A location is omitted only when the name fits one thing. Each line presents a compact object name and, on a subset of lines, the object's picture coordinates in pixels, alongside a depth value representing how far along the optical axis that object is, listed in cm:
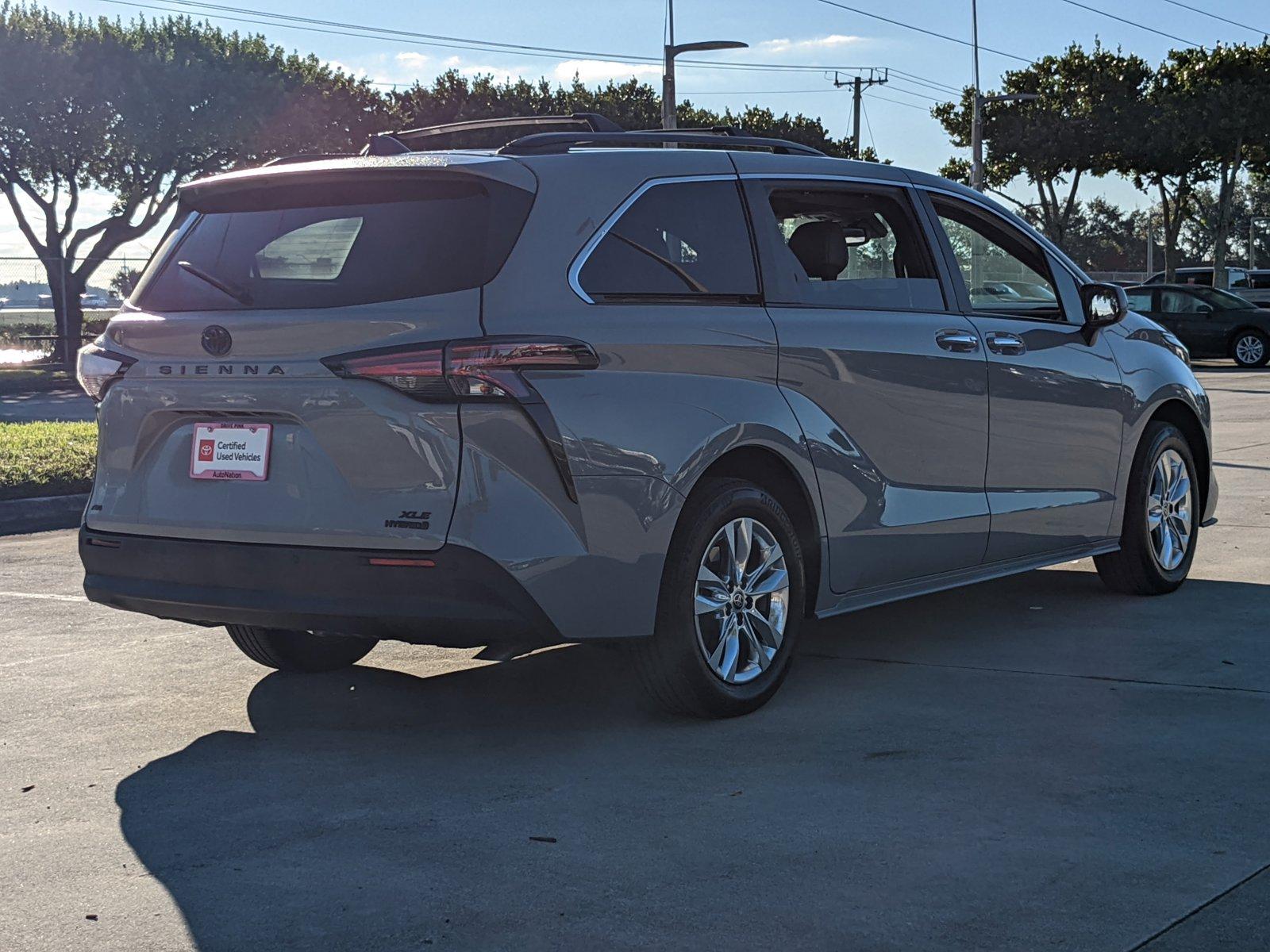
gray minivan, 479
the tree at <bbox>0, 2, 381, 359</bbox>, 3997
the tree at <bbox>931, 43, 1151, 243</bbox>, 5153
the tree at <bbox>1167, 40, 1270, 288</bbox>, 4799
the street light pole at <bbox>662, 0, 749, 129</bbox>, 2848
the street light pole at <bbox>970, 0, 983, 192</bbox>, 4712
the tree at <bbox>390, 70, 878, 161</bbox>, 5234
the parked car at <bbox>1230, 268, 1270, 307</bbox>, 4488
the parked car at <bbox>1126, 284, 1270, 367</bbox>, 3086
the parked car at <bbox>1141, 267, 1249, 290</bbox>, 4450
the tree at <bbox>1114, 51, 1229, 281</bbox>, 4916
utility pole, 7038
